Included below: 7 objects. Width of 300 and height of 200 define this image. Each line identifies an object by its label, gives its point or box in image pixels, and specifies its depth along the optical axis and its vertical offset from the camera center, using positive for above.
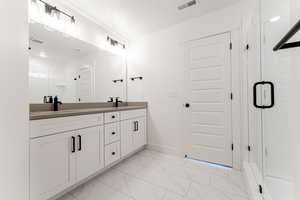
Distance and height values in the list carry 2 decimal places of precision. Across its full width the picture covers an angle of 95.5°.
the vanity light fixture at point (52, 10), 1.70 +1.18
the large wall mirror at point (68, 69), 1.67 +0.48
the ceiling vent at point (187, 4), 1.95 +1.40
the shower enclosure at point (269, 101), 1.48 -0.02
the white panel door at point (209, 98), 2.07 +0.03
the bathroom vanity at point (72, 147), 1.17 -0.51
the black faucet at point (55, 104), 1.75 -0.05
